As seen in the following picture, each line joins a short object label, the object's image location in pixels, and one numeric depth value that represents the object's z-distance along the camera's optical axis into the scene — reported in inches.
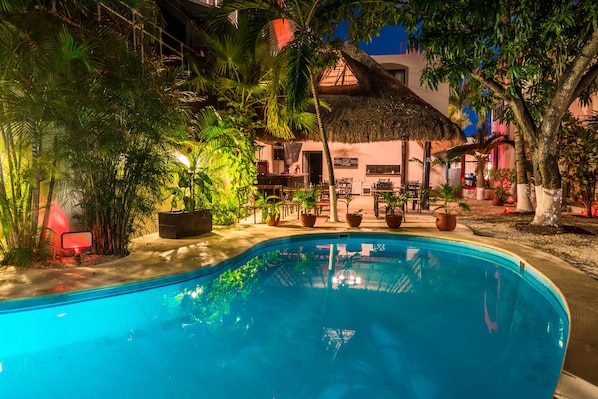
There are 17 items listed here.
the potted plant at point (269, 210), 339.0
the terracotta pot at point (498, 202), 551.1
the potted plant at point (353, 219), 329.7
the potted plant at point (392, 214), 322.0
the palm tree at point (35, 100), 169.6
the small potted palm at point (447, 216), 315.6
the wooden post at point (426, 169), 446.9
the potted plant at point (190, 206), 282.0
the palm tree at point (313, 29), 278.1
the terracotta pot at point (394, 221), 321.7
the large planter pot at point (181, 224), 280.5
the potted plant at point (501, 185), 551.8
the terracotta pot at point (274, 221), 344.5
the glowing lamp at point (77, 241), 195.2
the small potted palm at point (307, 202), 330.8
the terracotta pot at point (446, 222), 315.6
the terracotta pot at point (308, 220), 329.7
